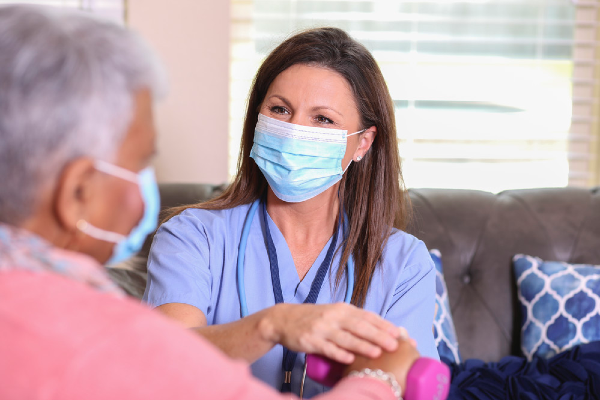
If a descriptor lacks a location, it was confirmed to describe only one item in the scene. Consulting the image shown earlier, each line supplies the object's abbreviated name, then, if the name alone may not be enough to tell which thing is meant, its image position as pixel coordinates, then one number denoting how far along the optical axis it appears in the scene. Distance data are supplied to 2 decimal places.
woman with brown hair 1.43
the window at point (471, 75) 2.81
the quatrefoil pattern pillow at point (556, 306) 2.04
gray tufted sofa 2.19
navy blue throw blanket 1.79
